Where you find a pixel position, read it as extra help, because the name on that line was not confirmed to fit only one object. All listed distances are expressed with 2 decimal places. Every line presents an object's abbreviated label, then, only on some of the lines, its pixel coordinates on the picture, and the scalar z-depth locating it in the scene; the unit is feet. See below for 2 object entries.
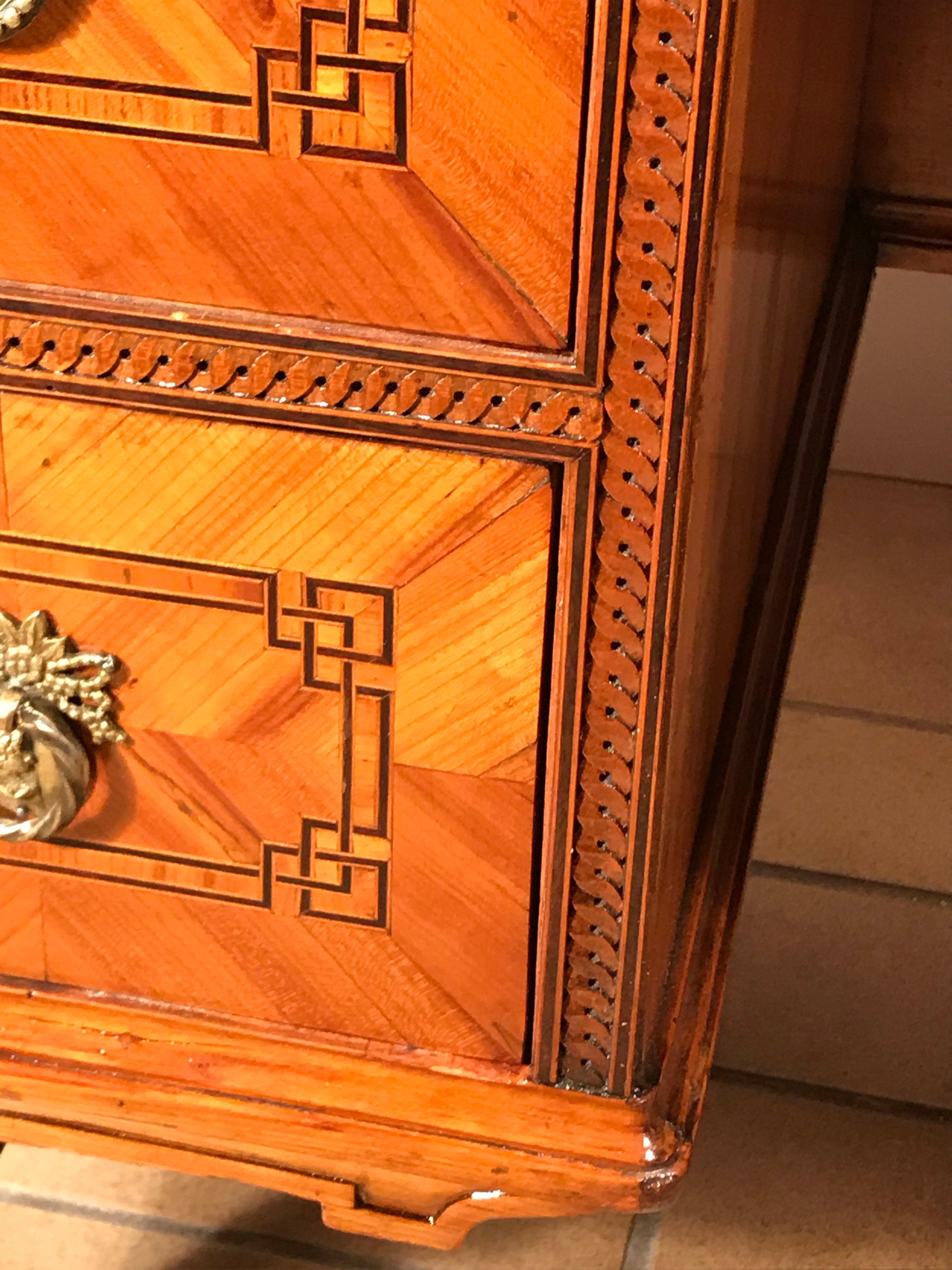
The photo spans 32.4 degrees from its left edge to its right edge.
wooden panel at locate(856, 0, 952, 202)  4.13
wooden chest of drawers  1.53
